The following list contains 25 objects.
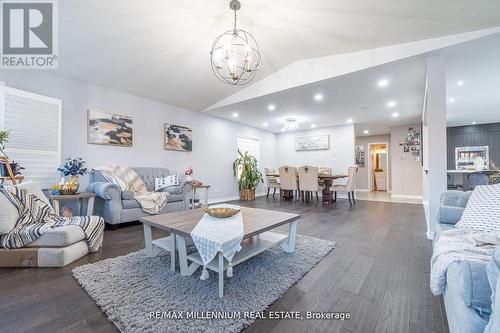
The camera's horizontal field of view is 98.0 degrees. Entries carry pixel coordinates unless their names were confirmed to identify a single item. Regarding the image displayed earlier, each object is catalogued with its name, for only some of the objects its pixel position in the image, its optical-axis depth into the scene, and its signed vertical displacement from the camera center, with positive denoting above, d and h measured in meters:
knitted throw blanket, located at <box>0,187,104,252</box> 1.97 -0.54
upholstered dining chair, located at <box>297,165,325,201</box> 5.54 -0.30
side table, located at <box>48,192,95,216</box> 2.76 -0.39
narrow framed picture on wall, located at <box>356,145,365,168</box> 8.91 +0.50
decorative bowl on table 2.04 -0.41
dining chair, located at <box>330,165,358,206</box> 5.44 -0.44
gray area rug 1.26 -0.88
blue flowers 3.08 +0.02
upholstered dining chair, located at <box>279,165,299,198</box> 5.98 -0.31
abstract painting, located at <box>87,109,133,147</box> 3.77 +0.73
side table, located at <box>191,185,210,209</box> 4.31 -0.66
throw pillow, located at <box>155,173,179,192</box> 4.18 -0.26
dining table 5.60 -0.56
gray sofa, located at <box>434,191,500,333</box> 0.74 -0.50
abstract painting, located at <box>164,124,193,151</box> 4.88 +0.72
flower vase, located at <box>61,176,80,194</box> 2.92 -0.24
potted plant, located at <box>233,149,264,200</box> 6.36 -0.23
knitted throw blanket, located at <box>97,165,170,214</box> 3.50 -0.30
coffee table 1.67 -0.62
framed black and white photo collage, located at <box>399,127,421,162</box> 6.59 +0.73
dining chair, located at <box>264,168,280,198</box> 6.80 -0.36
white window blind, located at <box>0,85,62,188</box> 2.90 +0.55
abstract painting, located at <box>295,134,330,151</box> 7.31 +0.88
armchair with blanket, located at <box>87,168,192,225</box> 3.21 -0.54
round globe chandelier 2.54 +1.85
